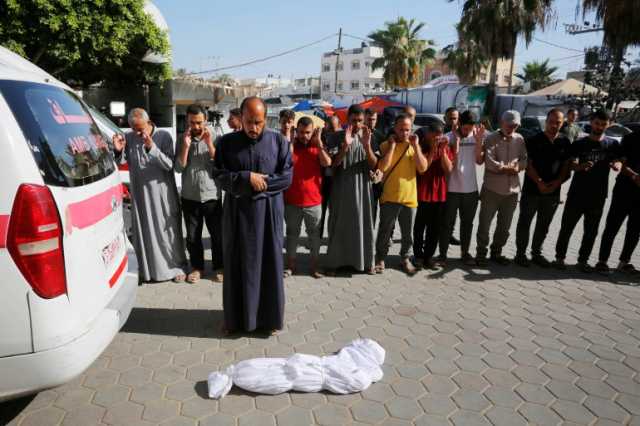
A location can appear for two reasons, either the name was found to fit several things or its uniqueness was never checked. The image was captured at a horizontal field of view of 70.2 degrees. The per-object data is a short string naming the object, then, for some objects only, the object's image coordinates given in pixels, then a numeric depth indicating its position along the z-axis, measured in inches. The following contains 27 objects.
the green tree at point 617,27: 828.6
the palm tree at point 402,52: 1433.3
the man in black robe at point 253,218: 137.6
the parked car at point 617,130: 693.9
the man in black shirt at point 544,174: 209.0
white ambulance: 82.0
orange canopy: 799.1
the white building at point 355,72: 2613.2
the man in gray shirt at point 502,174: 206.4
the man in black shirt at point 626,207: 203.8
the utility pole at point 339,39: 1561.0
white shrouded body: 116.0
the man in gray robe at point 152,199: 183.5
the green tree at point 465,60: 1183.6
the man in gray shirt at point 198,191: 183.3
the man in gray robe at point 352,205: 196.2
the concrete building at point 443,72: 2038.1
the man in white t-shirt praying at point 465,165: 206.4
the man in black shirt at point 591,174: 205.5
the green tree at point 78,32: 379.6
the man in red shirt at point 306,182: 194.5
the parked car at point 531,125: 759.7
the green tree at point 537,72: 1925.4
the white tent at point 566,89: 1090.1
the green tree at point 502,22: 977.5
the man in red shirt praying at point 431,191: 203.2
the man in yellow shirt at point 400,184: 196.2
